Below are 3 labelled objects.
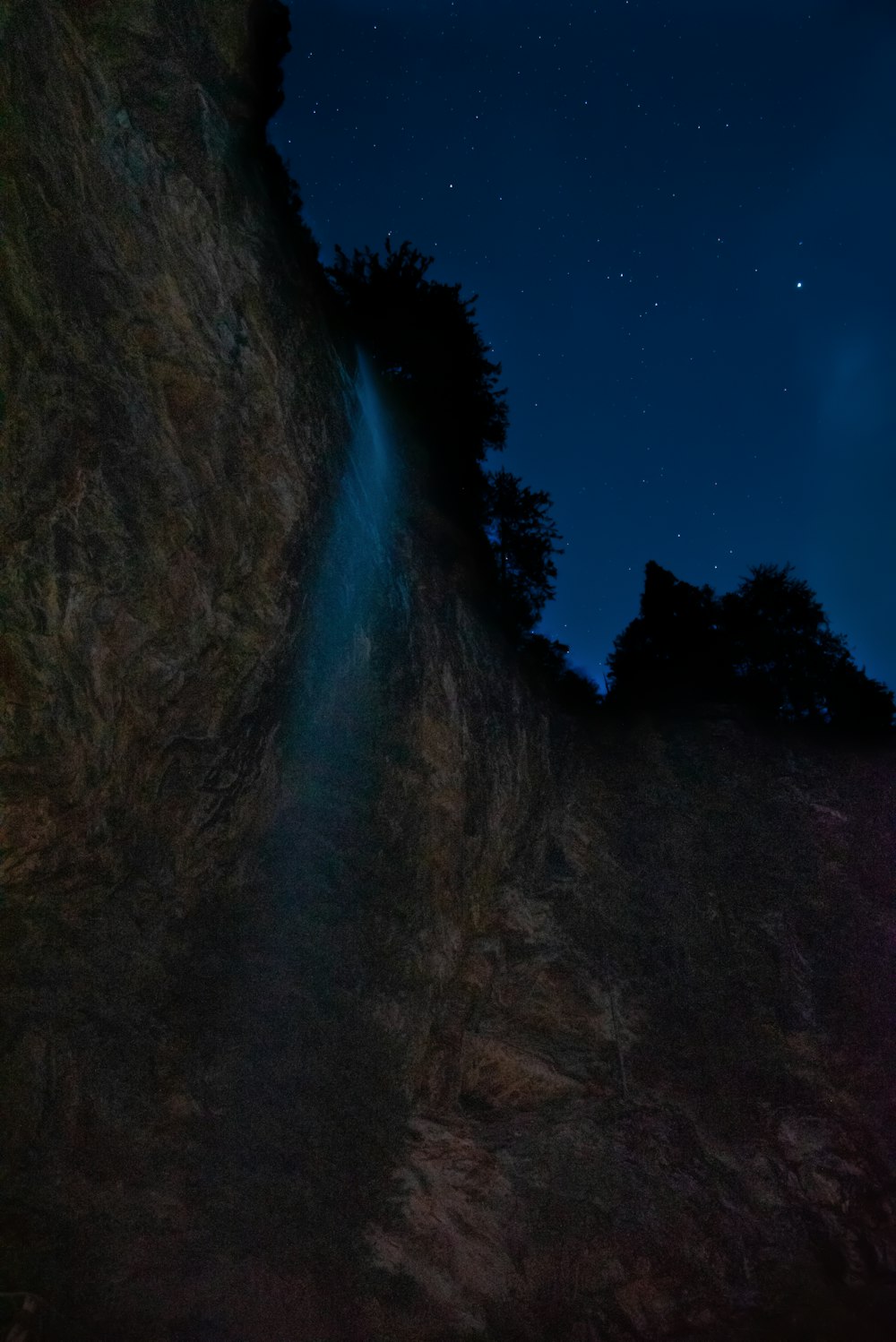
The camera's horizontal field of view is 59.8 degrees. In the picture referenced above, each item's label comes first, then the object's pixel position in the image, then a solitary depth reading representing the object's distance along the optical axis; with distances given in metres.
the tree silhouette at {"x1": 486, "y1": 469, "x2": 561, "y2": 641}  23.89
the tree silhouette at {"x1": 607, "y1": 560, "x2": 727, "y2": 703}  23.31
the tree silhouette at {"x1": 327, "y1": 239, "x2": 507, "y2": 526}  20.12
